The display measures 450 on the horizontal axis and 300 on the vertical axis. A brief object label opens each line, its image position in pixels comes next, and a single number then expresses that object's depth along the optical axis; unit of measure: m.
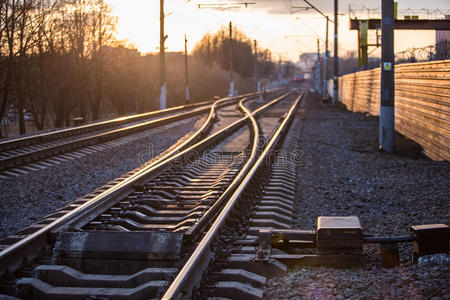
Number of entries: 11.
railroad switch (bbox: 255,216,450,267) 5.17
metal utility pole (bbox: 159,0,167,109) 32.16
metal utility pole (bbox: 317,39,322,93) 81.25
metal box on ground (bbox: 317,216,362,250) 5.29
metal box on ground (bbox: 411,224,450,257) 5.15
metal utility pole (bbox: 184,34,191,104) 47.38
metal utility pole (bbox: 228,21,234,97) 59.92
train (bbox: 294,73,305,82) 161.12
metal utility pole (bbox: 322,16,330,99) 51.16
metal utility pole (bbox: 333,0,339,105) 37.42
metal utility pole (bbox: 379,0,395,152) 13.68
